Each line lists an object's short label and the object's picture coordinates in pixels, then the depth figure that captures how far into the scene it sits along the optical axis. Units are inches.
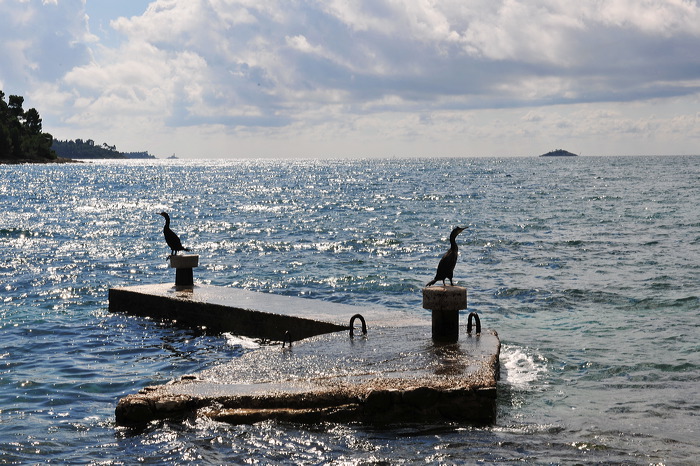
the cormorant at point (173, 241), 754.8
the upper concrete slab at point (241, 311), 579.8
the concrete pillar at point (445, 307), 479.5
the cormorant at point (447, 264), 502.6
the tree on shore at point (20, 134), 6220.5
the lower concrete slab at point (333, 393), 384.2
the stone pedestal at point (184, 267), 722.8
